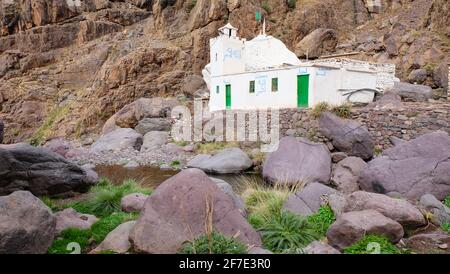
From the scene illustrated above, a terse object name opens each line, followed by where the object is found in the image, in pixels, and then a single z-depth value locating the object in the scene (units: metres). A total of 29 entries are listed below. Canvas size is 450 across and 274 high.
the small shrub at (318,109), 19.80
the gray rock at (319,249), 5.32
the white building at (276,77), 21.91
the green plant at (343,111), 19.38
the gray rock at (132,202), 8.06
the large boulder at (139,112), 29.75
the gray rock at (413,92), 22.25
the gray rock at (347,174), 11.82
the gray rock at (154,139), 24.56
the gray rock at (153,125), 27.66
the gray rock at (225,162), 17.14
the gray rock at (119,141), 25.05
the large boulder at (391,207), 6.75
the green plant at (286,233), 5.94
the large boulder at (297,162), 12.94
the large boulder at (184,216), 5.47
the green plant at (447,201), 8.53
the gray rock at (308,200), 7.77
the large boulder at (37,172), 8.73
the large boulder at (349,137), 17.14
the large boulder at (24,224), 4.89
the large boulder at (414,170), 9.01
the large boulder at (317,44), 36.31
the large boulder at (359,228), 5.91
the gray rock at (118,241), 5.71
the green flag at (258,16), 37.18
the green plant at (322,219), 6.72
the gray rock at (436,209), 7.21
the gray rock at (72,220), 6.81
